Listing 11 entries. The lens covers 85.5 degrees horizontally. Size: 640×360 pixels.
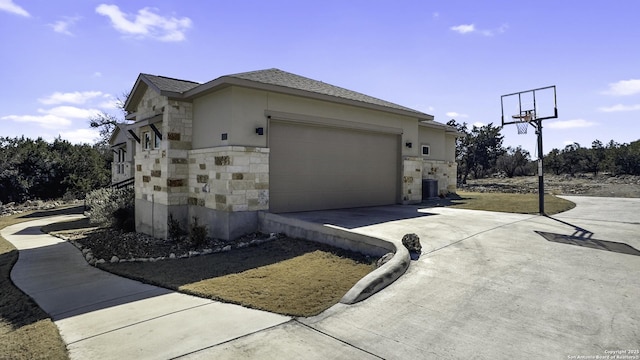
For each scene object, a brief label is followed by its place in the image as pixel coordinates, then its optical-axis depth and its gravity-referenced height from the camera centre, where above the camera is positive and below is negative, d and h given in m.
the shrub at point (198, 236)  9.38 -1.53
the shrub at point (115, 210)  13.57 -1.20
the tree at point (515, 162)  37.66 +1.63
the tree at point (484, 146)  34.66 +3.13
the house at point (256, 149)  9.73 +0.97
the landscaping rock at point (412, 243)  6.38 -1.21
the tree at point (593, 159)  31.79 +1.60
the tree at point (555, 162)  34.84 +1.53
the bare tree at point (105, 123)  35.41 +5.90
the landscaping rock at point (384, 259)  5.99 -1.43
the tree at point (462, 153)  34.53 +2.45
